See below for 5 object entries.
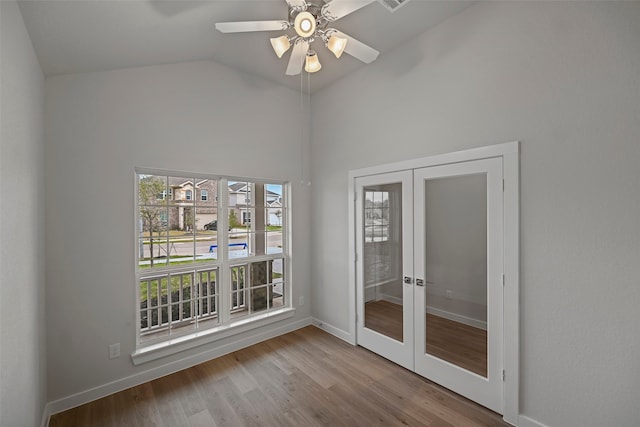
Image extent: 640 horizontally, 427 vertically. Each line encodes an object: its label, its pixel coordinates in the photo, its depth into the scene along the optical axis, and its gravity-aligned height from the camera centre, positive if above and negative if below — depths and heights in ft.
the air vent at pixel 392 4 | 5.59 +4.36
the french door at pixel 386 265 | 9.04 -1.93
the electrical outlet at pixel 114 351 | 7.98 -4.05
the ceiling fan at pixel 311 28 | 5.59 +4.08
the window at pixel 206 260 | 9.01 -1.76
